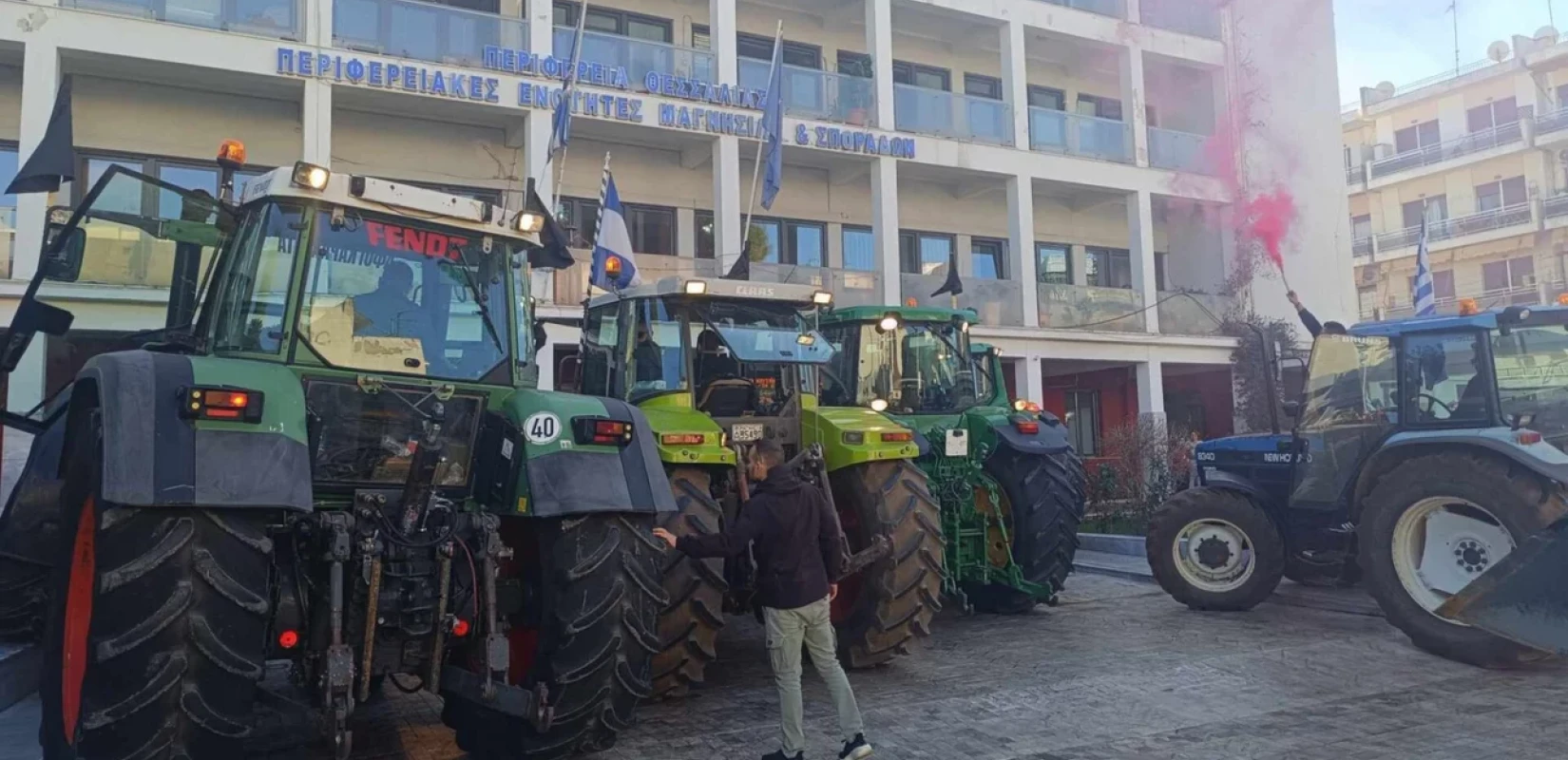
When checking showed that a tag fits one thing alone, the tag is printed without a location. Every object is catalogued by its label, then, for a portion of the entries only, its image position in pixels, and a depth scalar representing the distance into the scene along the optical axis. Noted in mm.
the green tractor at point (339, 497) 3658
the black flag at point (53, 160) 5262
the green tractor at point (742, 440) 6062
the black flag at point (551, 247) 5594
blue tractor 6812
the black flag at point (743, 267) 10398
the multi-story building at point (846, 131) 14000
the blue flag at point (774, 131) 15023
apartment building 32438
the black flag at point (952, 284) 11173
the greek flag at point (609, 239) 10445
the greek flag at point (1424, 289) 10828
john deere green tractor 8352
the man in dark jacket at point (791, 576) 4895
